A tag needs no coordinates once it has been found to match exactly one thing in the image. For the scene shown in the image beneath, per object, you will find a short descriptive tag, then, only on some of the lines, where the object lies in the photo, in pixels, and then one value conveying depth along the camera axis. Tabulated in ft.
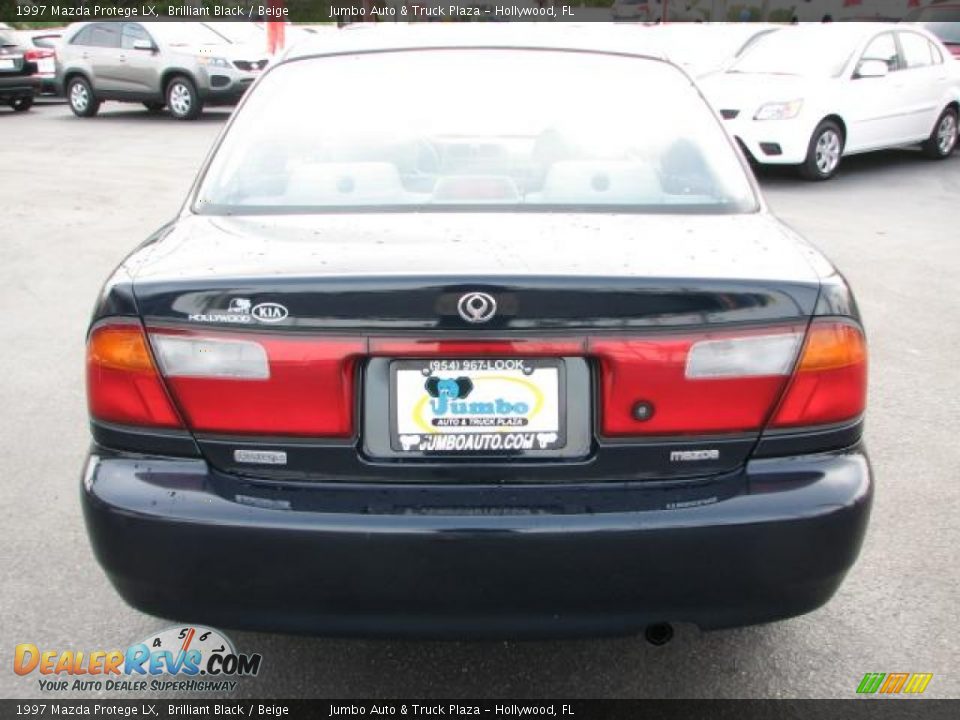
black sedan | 6.95
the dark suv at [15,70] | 61.36
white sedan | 34.53
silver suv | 56.39
